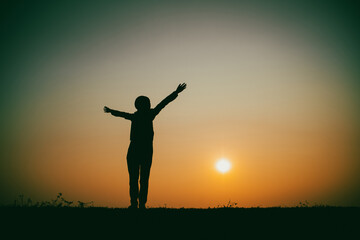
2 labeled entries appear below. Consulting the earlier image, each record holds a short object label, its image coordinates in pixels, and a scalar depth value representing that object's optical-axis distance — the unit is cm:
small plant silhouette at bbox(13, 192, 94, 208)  889
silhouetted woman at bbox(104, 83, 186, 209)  874
